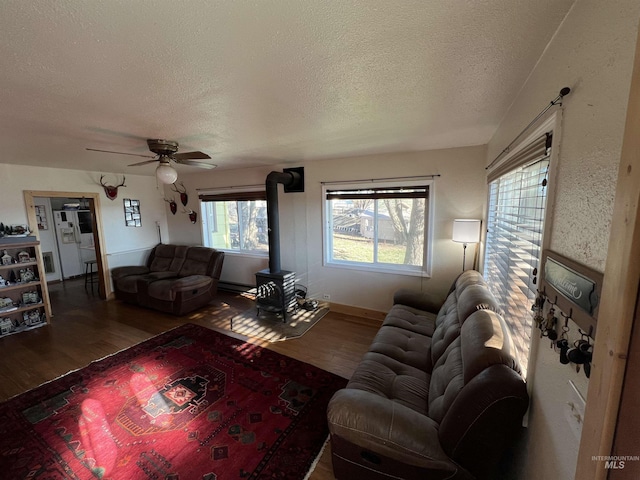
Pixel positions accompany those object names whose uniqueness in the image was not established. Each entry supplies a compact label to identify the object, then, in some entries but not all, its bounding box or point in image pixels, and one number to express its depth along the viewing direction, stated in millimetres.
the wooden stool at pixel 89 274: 5302
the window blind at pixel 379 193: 3205
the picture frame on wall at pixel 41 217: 5340
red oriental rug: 1606
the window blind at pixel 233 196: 4379
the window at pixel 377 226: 3316
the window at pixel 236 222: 4562
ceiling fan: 2348
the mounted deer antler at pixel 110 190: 4412
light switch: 723
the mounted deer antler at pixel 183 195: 5156
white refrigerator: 5699
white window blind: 1228
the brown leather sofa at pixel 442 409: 1095
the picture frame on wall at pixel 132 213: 4774
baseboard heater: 4860
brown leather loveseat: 3848
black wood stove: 3566
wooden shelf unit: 3340
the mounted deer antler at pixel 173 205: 5270
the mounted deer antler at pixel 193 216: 5094
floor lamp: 2695
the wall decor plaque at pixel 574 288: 648
